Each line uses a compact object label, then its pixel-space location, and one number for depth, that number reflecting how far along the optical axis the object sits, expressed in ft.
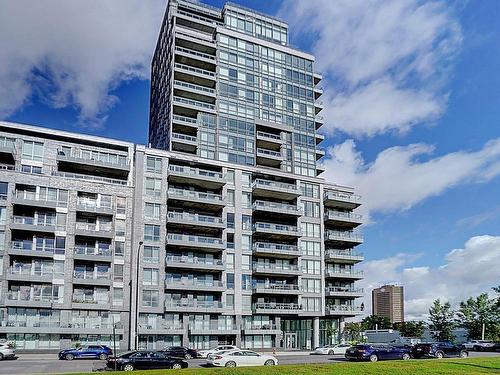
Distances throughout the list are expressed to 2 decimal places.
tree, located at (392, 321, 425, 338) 339.28
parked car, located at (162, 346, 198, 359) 156.56
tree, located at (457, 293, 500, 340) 272.92
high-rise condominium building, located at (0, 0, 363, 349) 210.18
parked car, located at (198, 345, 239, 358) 160.31
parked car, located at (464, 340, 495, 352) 210.38
